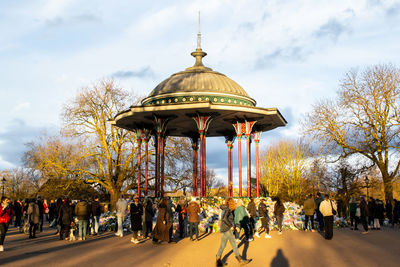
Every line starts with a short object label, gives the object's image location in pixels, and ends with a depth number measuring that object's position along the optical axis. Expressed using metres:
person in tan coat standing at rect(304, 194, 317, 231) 17.84
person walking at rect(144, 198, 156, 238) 16.17
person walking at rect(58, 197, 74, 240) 15.91
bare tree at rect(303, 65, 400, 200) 27.55
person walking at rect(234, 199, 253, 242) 14.40
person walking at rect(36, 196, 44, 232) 19.67
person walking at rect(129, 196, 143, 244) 15.07
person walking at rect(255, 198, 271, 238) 16.67
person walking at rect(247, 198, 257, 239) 16.84
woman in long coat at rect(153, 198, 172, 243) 14.42
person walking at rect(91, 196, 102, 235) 17.86
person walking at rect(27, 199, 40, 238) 17.12
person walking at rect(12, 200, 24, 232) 23.26
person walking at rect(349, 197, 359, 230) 20.08
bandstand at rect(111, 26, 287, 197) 23.50
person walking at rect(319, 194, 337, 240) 15.46
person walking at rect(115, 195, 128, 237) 16.92
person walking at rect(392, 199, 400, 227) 23.47
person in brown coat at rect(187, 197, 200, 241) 15.12
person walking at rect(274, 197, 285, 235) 16.66
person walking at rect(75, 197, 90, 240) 15.76
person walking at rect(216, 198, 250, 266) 10.03
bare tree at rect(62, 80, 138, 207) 35.38
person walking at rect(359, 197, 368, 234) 18.11
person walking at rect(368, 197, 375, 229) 20.56
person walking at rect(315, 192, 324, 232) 18.86
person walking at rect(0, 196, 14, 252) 13.19
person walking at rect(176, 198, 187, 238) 16.69
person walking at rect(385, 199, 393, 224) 26.75
